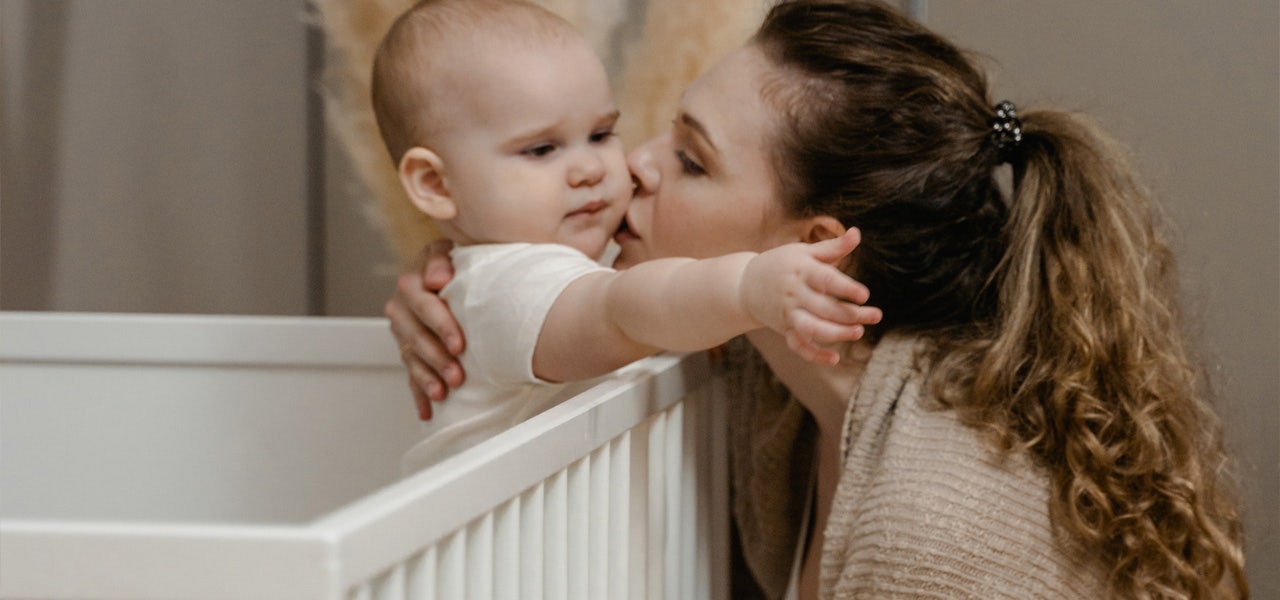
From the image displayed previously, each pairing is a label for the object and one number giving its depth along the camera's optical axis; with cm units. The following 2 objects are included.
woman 146
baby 150
